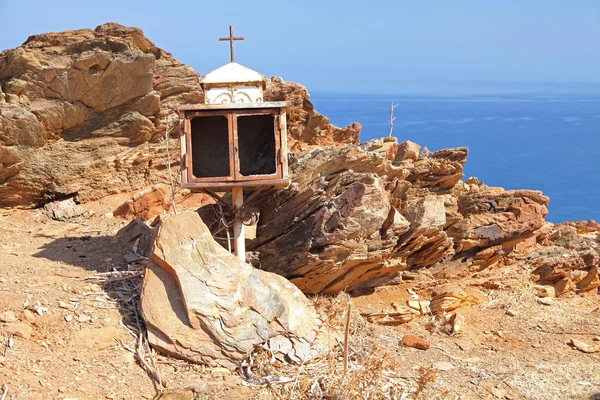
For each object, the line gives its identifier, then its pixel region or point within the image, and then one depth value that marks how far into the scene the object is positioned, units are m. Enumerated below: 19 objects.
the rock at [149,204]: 14.20
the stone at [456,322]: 10.20
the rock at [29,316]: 7.70
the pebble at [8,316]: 7.58
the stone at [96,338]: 7.57
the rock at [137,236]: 10.38
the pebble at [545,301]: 11.59
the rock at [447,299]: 10.80
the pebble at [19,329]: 7.41
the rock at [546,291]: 11.91
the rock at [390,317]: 10.34
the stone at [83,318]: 7.91
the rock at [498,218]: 12.24
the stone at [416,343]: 9.41
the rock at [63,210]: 14.25
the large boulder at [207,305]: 7.68
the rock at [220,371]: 7.54
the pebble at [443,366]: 8.76
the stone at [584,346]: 9.91
